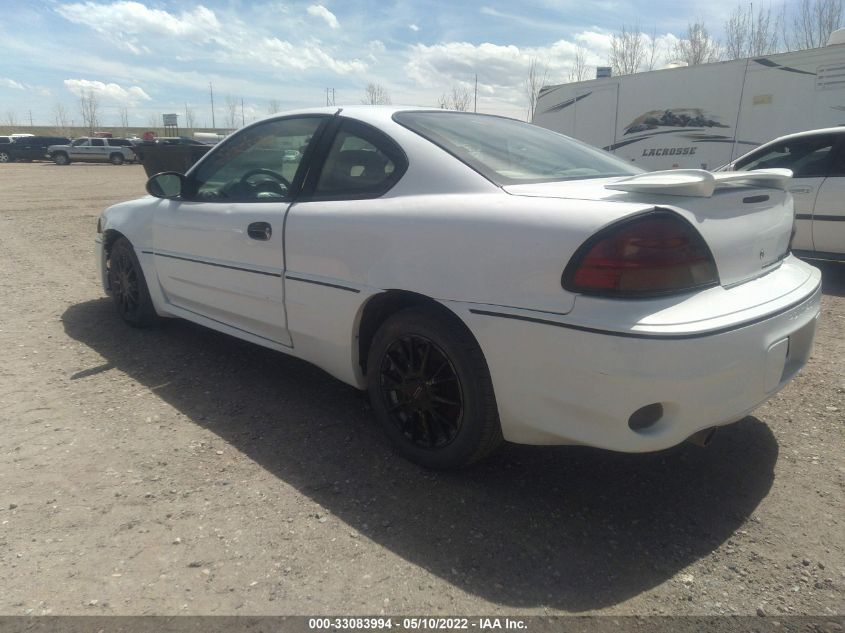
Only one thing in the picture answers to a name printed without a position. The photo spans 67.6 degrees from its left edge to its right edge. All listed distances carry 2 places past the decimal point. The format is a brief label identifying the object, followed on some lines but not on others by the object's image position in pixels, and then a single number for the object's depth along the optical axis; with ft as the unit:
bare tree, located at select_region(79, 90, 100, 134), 302.86
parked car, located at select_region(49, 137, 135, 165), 126.41
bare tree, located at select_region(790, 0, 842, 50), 80.53
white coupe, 6.57
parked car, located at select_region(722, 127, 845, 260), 19.92
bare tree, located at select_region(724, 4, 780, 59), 88.33
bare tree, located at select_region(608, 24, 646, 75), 105.47
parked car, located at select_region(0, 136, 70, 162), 128.36
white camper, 30.78
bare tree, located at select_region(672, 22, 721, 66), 98.63
